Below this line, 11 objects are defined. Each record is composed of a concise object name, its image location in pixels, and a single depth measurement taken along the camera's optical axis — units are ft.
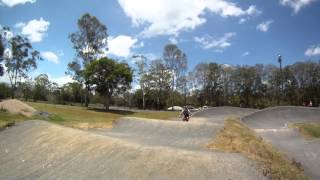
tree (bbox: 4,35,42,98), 135.22
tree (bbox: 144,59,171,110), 152.33
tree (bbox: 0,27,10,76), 122.97
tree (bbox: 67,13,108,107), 115.99
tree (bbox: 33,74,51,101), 189.62
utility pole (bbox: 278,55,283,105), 163.95
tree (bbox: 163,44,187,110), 146.52
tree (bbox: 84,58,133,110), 108.60
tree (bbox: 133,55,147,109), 152.86
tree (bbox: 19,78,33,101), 183.37
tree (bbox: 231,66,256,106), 167.12
